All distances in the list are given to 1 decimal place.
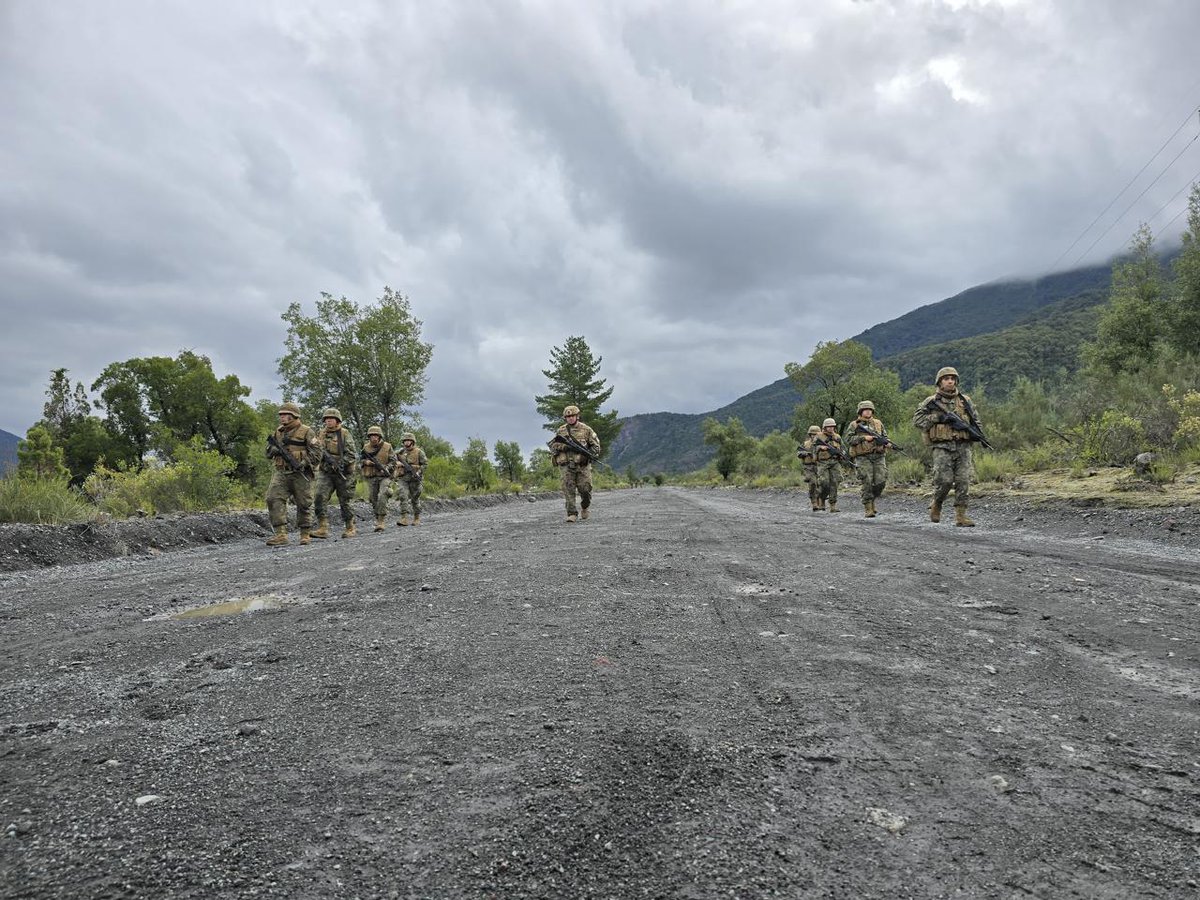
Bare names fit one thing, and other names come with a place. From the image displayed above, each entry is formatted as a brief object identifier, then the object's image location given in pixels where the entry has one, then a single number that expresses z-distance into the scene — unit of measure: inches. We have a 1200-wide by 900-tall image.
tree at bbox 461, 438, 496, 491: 1341.0
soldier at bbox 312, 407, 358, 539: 480.4
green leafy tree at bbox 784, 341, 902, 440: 1904.5
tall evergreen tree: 2000.5
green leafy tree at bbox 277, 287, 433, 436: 1250.6
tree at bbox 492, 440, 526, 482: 1918.1
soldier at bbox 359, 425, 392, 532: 544.4
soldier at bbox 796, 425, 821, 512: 621.0
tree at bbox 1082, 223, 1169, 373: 1099.3
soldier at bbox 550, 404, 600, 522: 488.4
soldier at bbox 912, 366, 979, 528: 388.2
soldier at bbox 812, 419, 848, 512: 590.9
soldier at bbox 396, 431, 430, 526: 589.0
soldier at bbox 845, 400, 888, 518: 507.8
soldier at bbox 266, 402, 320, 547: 415.2
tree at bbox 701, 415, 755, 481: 2667.3
